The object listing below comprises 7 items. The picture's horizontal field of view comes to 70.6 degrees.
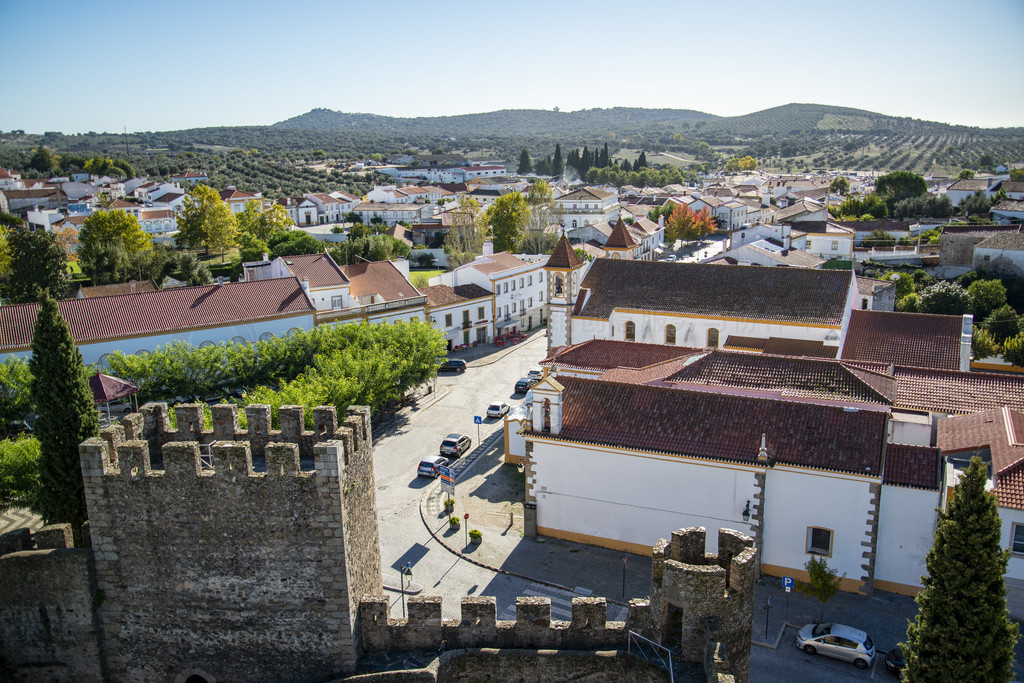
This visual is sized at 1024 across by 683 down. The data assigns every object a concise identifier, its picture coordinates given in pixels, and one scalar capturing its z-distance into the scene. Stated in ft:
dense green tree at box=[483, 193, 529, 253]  297.53
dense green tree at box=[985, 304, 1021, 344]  163.18
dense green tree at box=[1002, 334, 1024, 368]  146.92
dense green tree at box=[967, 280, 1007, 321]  178.40
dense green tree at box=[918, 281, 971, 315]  180.75
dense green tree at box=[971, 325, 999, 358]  150.51
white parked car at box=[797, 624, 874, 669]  69.05
